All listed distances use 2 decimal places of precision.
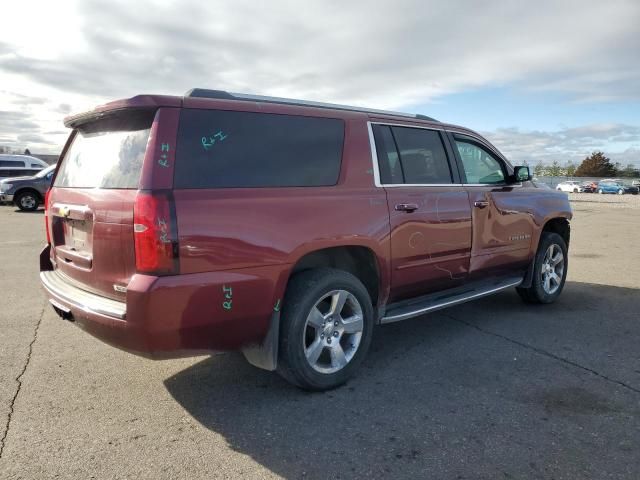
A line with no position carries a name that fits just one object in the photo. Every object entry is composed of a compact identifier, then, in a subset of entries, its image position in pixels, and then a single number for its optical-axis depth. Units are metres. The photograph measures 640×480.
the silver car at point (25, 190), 17.34
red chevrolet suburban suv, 2.78
